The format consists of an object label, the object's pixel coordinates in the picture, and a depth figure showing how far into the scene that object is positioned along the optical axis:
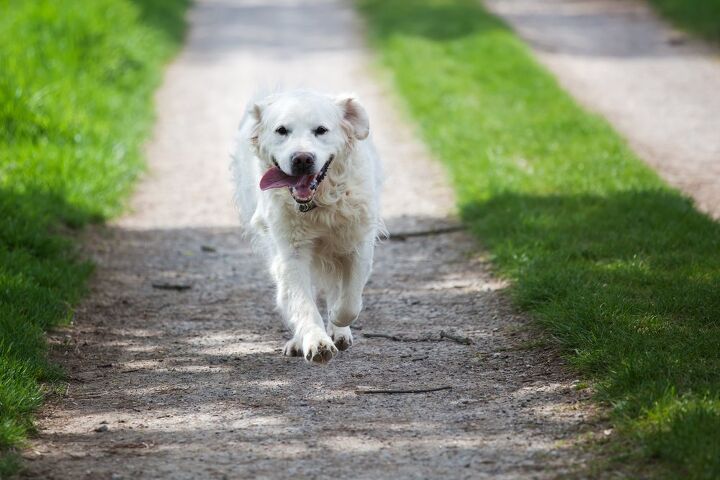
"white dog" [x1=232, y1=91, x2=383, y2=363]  11.06
